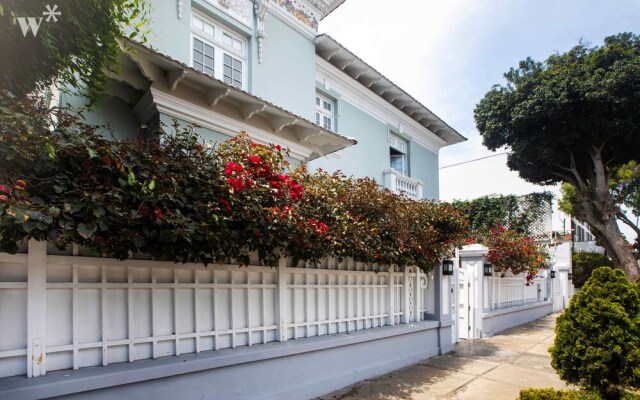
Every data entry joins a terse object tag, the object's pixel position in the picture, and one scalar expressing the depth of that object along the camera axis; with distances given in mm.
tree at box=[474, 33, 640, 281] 13234
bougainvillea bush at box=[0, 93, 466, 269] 2752
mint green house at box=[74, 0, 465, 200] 6266
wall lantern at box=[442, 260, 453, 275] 7742
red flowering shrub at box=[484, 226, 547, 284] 10273
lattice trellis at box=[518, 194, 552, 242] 18359
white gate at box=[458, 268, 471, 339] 9422
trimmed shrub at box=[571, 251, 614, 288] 18250
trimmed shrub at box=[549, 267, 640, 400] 4273
